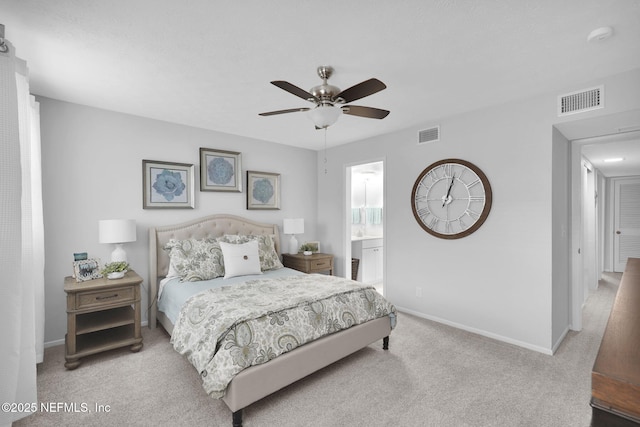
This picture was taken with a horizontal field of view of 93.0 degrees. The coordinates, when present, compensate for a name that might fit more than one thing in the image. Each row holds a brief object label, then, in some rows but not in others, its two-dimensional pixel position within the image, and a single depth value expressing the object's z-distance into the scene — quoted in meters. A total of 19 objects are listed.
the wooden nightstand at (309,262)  4.41
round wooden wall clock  3.32
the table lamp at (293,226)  4.59
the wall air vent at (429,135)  3.68
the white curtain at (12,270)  1.67
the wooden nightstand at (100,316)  2.59
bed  1.97
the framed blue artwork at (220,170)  4.04
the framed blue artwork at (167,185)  3.60
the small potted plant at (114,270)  2.95
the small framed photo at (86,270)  2.84
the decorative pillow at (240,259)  3.38
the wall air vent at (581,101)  2.56
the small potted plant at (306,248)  4.73
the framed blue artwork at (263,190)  4.50
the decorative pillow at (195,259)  3.25
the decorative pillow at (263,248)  3.79
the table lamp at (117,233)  3.05
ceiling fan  2.10
